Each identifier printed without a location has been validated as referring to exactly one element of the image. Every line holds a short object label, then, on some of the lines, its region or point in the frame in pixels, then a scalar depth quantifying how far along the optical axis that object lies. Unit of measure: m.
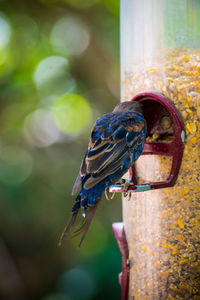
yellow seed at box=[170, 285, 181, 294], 4.24
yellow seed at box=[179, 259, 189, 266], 4.22
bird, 3.99
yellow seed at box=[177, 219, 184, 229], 4.24
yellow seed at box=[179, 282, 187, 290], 4.22
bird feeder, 4.21
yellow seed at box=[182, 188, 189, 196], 4.23
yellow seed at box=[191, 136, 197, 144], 4.25
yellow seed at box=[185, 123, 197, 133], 4.26
